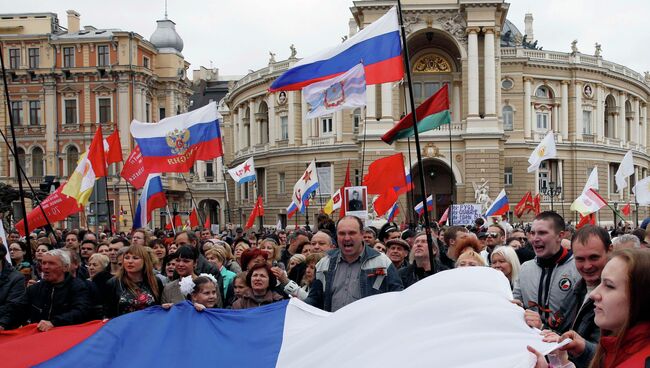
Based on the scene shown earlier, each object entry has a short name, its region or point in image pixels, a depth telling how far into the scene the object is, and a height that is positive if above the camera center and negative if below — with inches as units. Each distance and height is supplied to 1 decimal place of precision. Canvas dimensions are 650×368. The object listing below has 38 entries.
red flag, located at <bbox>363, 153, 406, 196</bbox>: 665.6 +2.6
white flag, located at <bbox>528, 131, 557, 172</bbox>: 913.5 +29.9
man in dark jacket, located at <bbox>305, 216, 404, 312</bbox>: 228.7 -32.7
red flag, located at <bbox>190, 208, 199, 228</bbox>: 1139.6 -67.9
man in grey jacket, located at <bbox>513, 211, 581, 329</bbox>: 195.6 -28.9
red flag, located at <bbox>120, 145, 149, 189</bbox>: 631.2 +12.3
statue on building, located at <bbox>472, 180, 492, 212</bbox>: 1578.9 -46.1
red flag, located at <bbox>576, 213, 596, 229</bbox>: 789.6 -55.2
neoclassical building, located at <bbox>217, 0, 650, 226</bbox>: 1664.6 +166.6
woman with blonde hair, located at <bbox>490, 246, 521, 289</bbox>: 246.8 -32.0
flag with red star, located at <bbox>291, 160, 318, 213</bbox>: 922.7 -7.8
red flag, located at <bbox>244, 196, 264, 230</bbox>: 1004.2 -46.7
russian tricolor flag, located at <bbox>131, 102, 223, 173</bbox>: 574.9 +35.2
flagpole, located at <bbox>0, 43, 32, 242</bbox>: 356.5 +3.6
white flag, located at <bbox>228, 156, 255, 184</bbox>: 1056.2 +11.7
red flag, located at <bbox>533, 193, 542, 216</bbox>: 1210.6 -55.5
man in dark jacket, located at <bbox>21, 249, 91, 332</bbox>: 247.9 -41.1
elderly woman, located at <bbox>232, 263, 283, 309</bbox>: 254.6 -40.7
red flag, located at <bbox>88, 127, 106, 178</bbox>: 597.3 +22.6
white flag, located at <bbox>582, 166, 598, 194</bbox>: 776.6 -11.2
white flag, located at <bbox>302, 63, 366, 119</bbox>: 355.6 +45.4
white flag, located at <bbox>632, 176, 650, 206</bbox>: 717.9 -21.8
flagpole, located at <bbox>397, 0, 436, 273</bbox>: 252.1 +6.9
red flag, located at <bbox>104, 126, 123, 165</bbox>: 687.1 +32.7
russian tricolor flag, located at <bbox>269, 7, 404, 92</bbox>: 342.6 +60.6
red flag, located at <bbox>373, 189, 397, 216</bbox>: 693.9 -24.7
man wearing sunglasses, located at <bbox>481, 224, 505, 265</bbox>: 451.3 -42.7
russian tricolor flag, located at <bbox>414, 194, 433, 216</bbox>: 1132.9 -55.6
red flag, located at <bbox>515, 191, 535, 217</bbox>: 1147.6 -57.6
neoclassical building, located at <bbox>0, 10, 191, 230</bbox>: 2190.0 +300.7
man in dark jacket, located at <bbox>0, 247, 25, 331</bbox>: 248.2 -41.9
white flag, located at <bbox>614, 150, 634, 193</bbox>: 822.5 +1.9
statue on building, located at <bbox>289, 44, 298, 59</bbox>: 2250.2 +414.5
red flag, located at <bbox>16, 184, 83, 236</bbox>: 539.2 -19.3
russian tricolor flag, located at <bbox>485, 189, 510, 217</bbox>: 916.0 -42.3
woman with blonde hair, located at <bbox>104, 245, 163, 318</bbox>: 251.6 -39.4
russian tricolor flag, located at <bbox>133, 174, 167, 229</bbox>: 622.5 -16.0
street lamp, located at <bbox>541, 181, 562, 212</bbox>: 1671.3 -46.5
